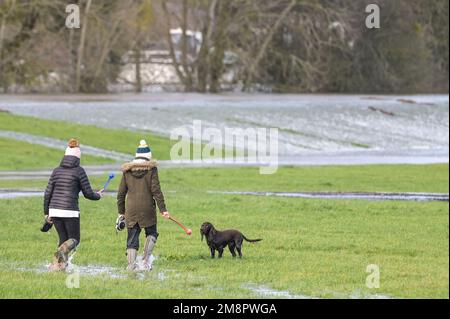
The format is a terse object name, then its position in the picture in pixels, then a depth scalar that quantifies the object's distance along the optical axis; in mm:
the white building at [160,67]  54062
